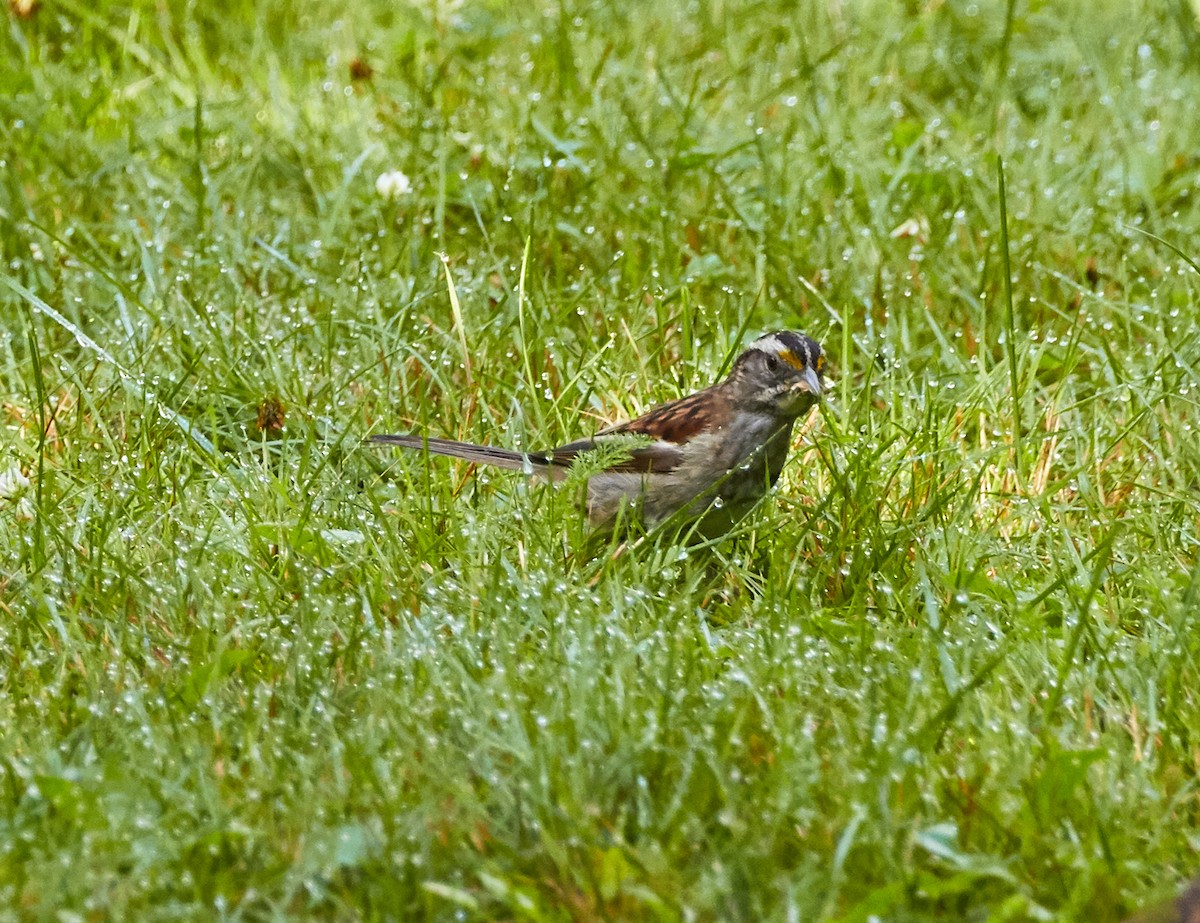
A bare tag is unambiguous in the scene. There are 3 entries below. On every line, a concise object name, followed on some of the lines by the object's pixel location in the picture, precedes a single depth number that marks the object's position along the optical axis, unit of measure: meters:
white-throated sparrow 8.54
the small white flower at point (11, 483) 8.30
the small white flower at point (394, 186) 11.62
